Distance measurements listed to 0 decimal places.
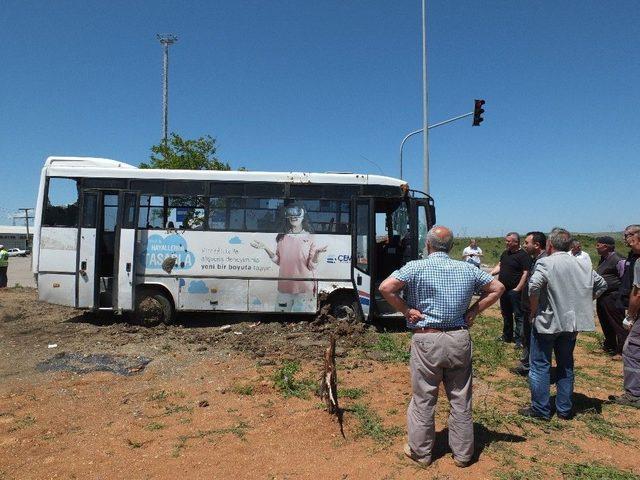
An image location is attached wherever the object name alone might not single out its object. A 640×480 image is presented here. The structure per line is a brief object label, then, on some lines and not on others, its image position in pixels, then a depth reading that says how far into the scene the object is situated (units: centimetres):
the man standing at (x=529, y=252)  585
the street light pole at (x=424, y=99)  1605
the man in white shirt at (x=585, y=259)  443
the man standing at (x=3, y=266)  1544
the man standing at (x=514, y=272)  725
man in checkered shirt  345
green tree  1938
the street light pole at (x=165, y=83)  2325
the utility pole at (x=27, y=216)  5653
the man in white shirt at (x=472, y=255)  1338
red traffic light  1536
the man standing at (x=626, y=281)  590
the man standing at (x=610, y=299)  679
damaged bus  886
